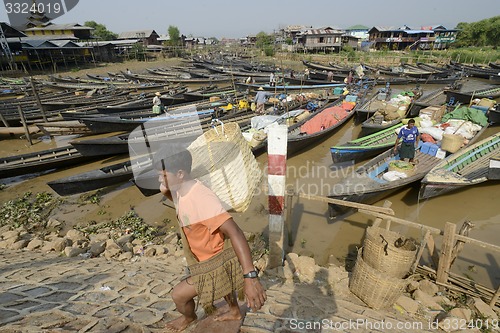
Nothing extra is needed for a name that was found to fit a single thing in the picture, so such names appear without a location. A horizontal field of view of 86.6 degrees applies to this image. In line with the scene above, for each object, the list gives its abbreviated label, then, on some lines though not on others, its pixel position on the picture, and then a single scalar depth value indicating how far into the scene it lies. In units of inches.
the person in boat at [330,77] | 892.6
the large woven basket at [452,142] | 317.1
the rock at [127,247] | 211.0
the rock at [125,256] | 195.0
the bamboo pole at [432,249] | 165.3
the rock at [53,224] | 256.8
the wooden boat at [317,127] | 382.9
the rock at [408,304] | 146.5
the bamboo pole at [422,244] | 157.4
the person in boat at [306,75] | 942.5
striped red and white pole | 142.7
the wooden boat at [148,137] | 360.5
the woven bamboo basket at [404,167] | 283.7
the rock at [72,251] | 196.1
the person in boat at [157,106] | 527.1
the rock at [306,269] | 170.7
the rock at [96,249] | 199.6
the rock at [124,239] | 218.8
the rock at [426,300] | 150.3
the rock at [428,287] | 162.7
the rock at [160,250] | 205.3
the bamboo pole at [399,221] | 153.2
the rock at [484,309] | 147.2
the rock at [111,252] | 197.4
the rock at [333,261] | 211.5
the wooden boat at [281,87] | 733.3
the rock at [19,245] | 209.6
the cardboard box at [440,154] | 325.1
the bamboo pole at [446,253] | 148.5
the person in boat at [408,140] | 294.2
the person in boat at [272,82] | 787.4
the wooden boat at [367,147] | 320.8
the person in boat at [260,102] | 530.3
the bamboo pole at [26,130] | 432.1
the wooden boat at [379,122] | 414.0
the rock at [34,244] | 209.5
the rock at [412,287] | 164.3
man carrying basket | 70.1
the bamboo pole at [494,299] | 147.1
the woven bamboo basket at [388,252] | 138.4
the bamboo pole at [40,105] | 494.0
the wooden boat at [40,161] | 320.8
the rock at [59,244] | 205.8
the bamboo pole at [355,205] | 169.7
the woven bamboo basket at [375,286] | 138.9
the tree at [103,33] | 1860.5
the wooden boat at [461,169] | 254.1
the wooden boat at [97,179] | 259.9
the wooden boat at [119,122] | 457.2
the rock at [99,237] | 225.5
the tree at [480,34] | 1696.6
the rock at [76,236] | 220.6
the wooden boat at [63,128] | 456.4
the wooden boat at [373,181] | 231.6
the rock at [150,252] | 202.2
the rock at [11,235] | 220.9
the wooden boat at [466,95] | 591.6
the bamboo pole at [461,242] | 159.2
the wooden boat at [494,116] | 461.4
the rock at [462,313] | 143.5
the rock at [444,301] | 154.2
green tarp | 413.4
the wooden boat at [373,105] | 501.6
